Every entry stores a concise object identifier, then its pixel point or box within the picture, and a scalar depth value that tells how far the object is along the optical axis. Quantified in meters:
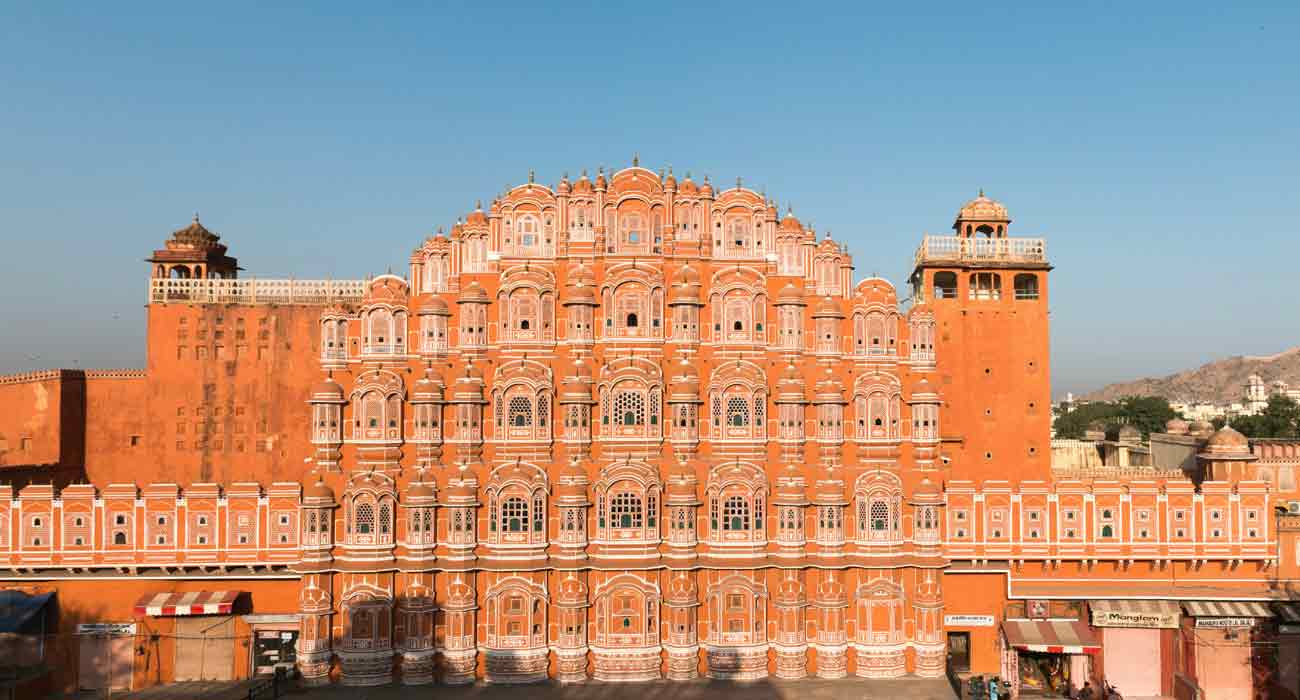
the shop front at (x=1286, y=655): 31.89
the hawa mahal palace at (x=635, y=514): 32.41
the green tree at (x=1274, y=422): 78.88
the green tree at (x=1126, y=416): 104.00
